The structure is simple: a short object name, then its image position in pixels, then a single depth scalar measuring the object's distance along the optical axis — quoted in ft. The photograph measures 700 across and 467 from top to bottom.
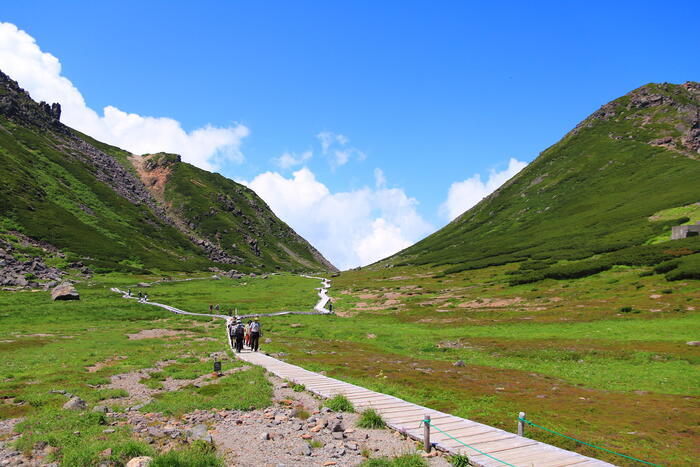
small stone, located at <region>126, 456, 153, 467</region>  39.40
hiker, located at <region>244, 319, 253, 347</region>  127.03
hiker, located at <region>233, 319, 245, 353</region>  118.93
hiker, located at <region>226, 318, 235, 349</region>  121.62
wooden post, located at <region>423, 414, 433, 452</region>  42.71
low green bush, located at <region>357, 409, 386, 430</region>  51.37
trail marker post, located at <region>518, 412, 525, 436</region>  44.94
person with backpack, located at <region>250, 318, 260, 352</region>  117.16
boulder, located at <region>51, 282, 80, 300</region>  239.30
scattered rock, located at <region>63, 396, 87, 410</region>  60.62
